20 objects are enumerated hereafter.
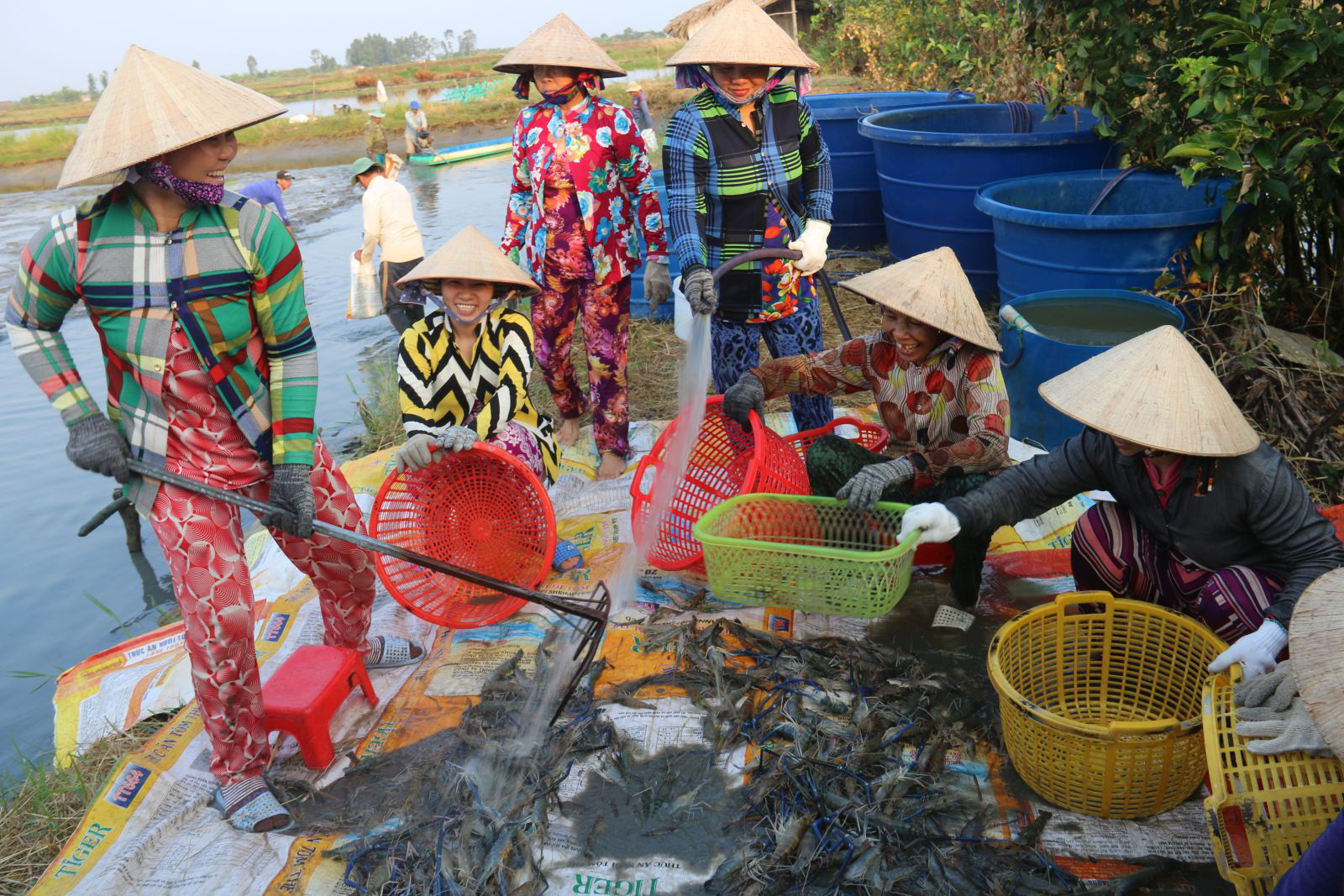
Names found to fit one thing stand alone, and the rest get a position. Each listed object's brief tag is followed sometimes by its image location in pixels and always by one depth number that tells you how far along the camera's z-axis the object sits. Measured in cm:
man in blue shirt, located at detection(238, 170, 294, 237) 709
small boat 1769
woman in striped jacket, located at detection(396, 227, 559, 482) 323
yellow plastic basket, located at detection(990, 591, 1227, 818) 206
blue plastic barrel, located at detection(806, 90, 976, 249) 675
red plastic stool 258
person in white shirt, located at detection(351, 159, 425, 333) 658
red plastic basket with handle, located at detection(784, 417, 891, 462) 338
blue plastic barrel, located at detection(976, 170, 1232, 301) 405
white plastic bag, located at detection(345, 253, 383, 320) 679
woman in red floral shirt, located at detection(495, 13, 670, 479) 389
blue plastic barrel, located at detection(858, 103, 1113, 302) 533
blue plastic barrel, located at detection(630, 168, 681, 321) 639
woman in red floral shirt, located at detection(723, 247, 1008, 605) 275
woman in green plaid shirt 215
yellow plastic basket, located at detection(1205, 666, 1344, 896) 175
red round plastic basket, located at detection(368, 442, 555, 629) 318
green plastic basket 241
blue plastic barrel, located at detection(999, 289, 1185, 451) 376
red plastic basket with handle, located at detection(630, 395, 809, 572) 308
